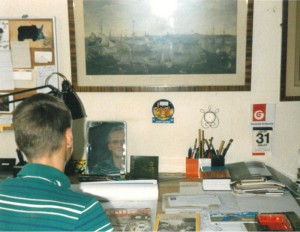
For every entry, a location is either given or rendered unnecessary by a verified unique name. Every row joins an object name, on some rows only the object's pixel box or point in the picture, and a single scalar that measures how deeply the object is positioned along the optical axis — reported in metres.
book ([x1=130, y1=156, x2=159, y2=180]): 2.03
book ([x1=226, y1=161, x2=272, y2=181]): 1.88
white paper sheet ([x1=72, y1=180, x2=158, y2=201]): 1.78
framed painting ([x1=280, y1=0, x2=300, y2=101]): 1.98
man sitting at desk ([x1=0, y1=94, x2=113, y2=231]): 1.03
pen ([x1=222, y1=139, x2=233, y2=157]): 2.08
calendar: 2.08
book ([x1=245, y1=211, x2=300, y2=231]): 1.48
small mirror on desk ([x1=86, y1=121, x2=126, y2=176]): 2.10
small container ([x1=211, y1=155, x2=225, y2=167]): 2.03
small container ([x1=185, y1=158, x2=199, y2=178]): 2.08
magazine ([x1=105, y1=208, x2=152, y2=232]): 1.51
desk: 1.67
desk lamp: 1.82
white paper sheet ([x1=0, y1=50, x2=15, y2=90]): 2.09
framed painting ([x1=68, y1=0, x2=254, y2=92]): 1.99
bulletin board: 2.06
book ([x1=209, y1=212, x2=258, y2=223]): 1.56
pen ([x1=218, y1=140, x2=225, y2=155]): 2.09
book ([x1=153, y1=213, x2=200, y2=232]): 1.50
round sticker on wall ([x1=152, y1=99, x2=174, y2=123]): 2.10
